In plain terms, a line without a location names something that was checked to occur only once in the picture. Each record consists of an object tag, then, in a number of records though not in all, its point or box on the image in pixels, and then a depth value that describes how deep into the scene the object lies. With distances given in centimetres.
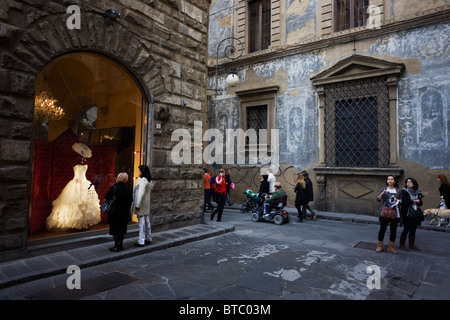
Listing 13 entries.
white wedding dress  607
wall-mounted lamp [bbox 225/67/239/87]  1168
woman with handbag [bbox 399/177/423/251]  623
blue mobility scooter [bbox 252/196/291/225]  936
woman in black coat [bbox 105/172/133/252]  555
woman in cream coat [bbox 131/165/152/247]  597
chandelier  557
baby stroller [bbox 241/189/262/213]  1095
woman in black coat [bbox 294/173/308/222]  987
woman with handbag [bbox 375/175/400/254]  599
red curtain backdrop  580
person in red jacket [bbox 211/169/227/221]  916
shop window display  589
